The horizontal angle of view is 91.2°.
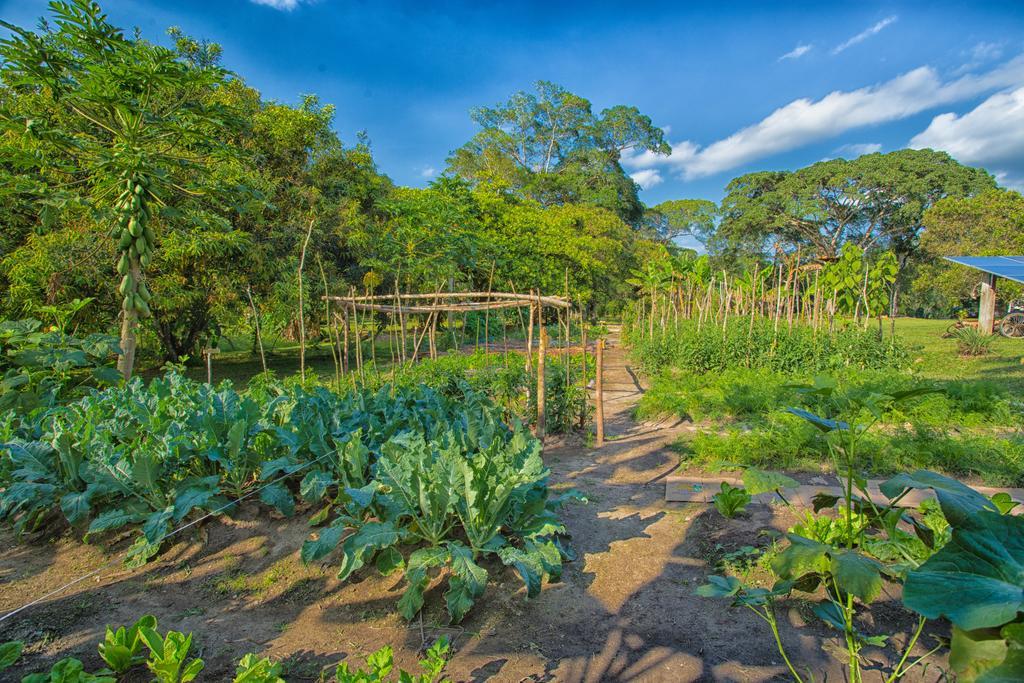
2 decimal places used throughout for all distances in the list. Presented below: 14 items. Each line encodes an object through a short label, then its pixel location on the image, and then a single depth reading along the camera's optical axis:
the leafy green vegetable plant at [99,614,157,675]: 1.79
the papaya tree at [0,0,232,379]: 3.44
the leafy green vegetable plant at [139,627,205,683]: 1.62
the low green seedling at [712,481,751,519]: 3.11
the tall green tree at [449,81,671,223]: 29.34
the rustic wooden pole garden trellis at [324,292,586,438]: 5.26
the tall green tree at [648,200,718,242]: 38.00
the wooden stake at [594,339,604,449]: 5.35
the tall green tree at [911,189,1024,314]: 17.30
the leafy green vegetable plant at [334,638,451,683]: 1.57
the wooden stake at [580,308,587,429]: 6.07
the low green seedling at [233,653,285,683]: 1.58
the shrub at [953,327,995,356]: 11.27
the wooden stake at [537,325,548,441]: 5.24
